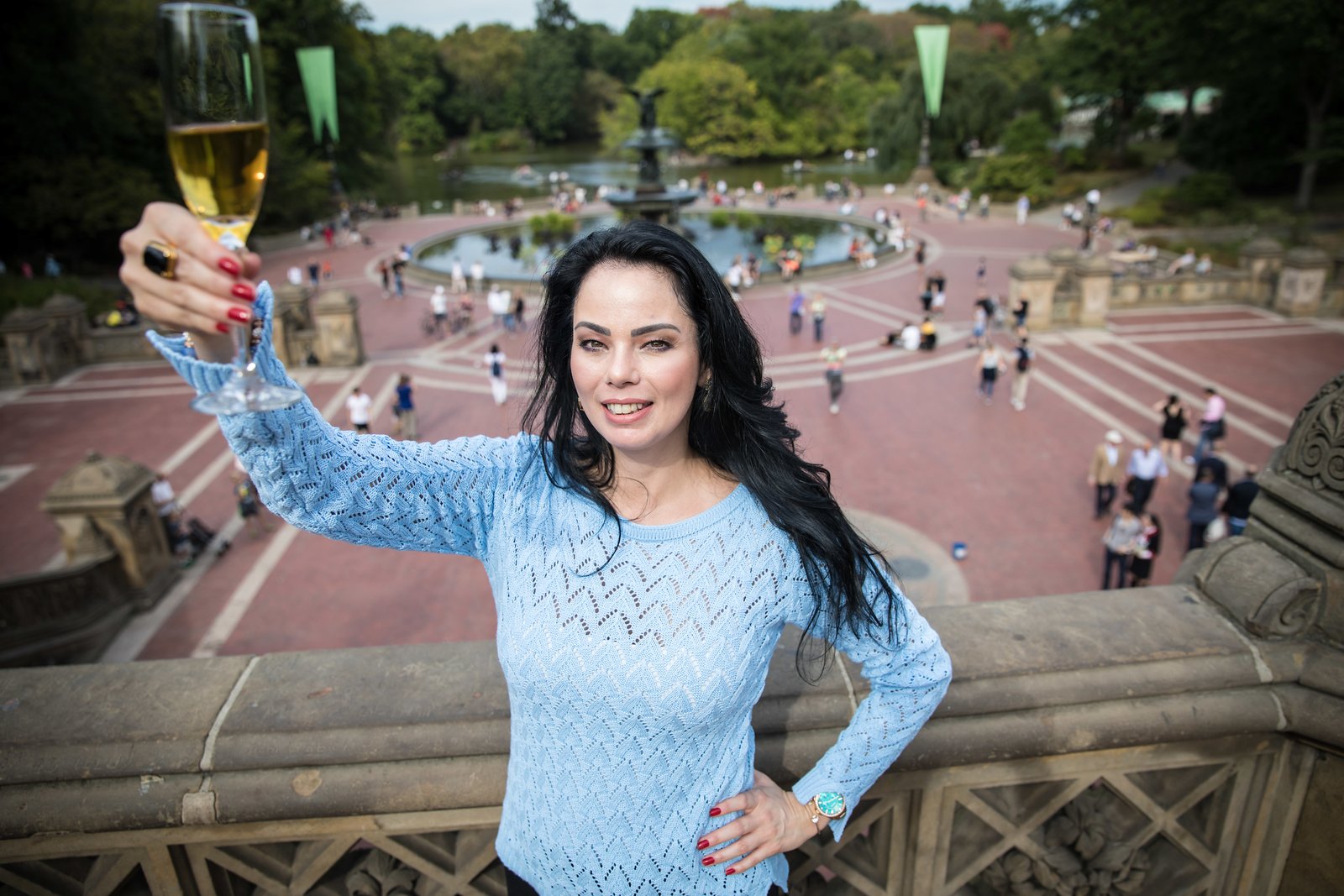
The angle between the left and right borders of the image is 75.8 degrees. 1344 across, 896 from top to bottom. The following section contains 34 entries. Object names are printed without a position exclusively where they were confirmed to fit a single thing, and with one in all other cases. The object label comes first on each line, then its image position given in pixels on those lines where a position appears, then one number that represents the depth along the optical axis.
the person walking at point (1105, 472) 10.82
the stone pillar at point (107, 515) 10.04
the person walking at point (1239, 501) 8.42
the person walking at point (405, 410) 14.23
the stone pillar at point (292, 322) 18.33
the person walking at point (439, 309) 20.80
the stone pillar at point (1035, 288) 19.03
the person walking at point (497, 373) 15.48
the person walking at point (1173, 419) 12.29
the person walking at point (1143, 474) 10.16
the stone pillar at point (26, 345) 18.62
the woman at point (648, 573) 1.59
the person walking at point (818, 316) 19.19
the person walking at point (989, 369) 14.92
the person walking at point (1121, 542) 8.77
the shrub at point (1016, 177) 39.16
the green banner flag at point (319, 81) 36.00
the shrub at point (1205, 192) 34.72
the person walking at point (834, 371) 14.96
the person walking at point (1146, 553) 8.71
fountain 27.42
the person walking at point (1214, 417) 11.85
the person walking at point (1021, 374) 14.52
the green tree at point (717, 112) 62.00
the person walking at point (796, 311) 19.77
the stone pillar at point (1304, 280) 20.22
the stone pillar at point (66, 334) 19.36
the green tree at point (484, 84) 84.56
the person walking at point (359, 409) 13.03
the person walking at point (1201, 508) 9.52
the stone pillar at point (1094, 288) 19.45
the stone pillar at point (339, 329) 18.22
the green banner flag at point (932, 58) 38.62
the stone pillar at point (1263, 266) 21.64
